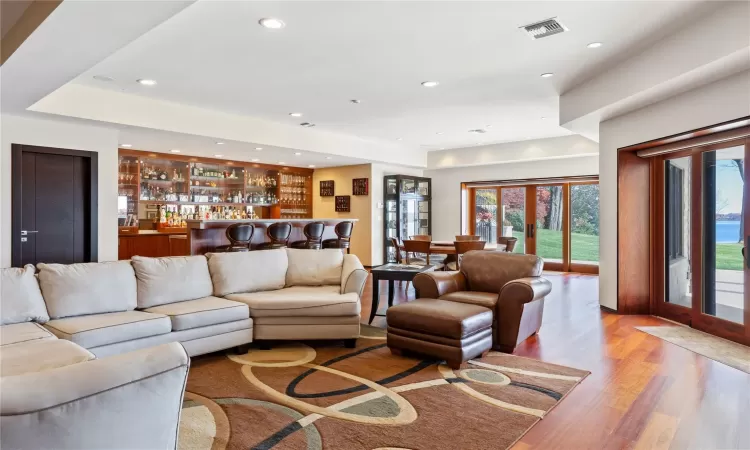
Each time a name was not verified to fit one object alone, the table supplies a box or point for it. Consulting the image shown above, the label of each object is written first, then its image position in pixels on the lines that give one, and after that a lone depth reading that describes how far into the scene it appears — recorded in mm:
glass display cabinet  10688
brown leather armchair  3986
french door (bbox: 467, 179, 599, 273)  9797
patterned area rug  2471
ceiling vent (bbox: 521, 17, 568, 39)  3715
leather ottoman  3535
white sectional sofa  1296
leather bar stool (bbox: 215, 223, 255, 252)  6895
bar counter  7035
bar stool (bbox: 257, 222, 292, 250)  7496
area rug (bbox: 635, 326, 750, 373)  3840
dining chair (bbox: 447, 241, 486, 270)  6762
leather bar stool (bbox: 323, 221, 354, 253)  8672
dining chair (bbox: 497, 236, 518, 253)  7471
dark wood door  5730
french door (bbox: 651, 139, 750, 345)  4438
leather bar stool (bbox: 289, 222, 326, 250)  8109
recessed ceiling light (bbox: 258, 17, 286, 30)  3652
